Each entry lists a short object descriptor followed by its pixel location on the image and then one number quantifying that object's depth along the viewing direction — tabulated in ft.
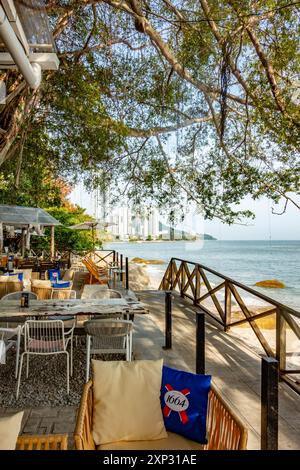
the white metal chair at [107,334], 12.16
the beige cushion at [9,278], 23.38
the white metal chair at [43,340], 11.79
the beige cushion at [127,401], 6.46
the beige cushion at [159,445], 6.24
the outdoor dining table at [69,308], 13.01
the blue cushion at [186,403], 6.41
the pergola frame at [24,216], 29.04
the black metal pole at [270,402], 7.29
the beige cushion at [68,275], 25.95
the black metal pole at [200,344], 11.53
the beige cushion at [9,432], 5.00
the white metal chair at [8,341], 10.13
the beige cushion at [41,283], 19.64
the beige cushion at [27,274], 27.13
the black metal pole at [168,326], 15.88
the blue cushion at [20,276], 22.33
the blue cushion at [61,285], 19.80
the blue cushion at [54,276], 21.16
